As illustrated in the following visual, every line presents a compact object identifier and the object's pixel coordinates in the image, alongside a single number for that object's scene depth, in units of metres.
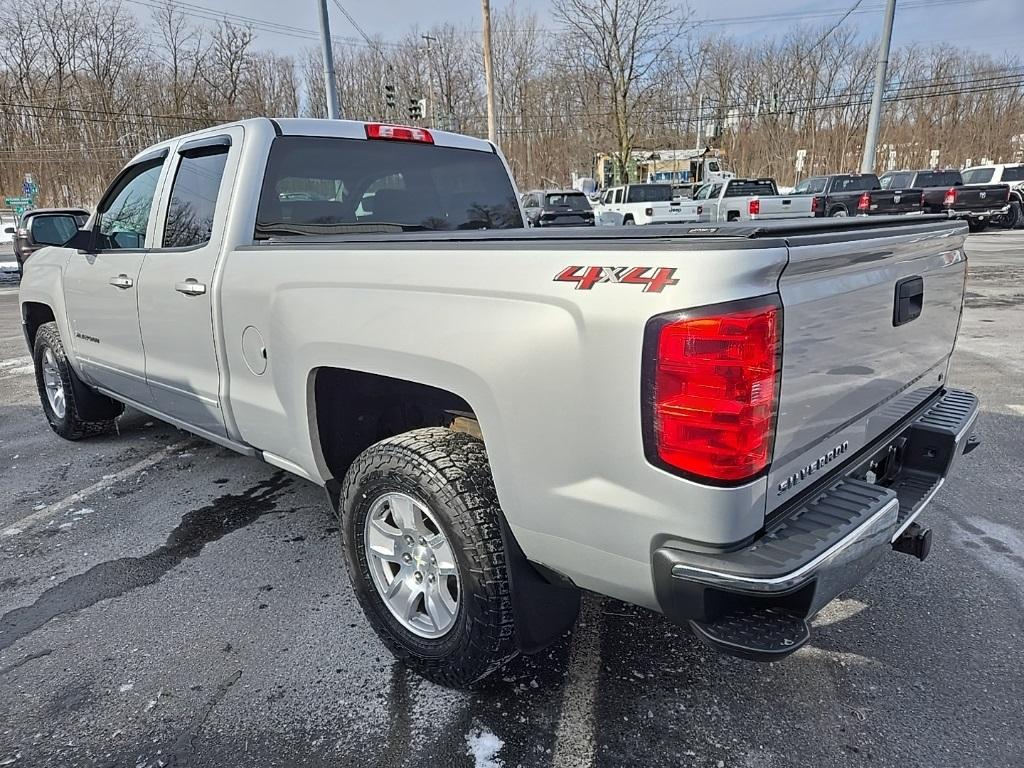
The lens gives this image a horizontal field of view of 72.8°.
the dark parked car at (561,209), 20.89
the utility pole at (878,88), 19.66
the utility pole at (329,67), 14.12
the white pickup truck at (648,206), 21.31
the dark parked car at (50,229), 4.71
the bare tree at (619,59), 36.56
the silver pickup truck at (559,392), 1.71
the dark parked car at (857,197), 20.42
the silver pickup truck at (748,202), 19.38
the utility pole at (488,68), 24.97
